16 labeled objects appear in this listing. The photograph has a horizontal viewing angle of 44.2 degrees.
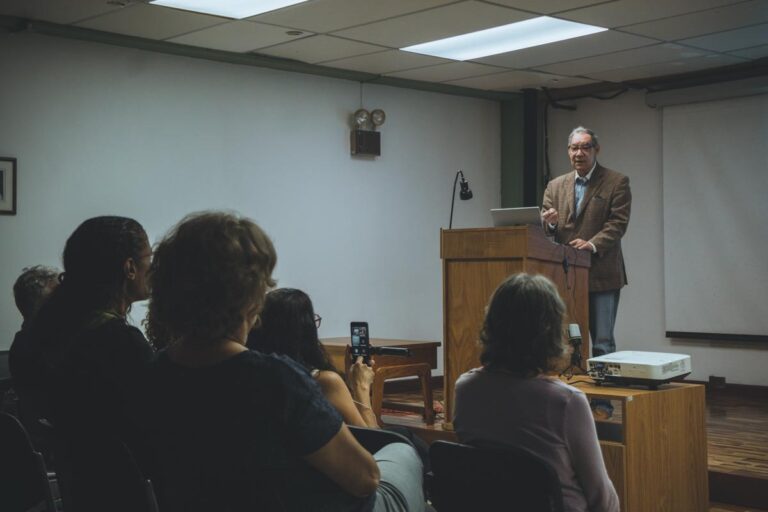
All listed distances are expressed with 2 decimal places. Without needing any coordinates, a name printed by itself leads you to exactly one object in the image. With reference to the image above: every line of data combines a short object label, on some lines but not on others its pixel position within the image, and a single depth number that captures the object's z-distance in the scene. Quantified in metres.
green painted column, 8.84
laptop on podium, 4.44
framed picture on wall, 5.93
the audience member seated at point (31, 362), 2.54
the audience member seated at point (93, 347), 2.09
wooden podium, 4.25
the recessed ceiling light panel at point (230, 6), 5.63
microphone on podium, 5.82
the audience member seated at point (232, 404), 1.70
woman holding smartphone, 2.71
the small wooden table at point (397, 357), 6.21
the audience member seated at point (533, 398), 2.42
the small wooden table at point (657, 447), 3.52
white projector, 3.75
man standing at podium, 5.11
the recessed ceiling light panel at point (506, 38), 6.27
